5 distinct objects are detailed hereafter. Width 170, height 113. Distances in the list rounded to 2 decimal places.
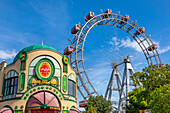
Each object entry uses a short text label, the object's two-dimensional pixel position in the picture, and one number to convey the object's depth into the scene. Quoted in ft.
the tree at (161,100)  79.12
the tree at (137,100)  98.39
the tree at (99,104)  131.19
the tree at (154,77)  94.27
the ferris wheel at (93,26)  139.95
